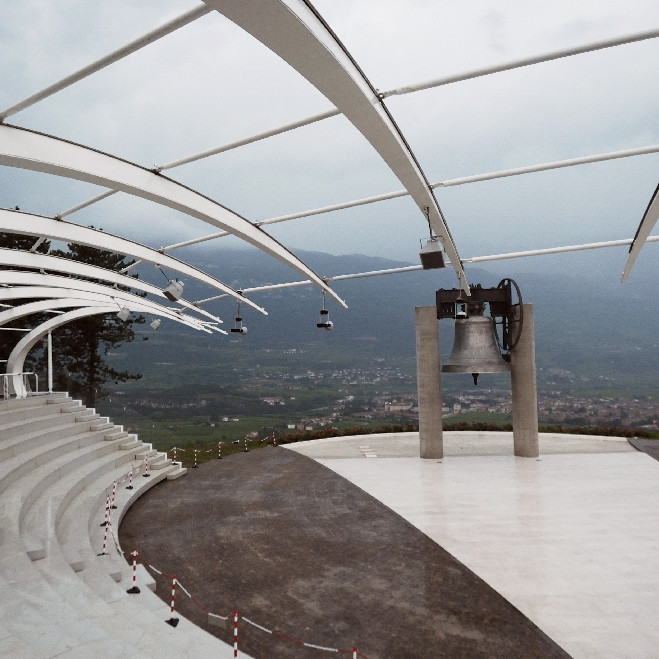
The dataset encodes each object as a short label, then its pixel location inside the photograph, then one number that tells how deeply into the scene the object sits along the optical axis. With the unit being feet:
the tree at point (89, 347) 102.83
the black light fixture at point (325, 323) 52.75
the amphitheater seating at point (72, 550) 17.13
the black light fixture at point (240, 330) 59.16
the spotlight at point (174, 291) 38.70
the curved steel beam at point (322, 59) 12.40
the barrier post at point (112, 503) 39.10
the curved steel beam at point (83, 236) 30.12
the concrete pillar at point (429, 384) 60.08
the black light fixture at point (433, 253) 25.35
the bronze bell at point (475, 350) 52.19
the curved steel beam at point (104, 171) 20.17
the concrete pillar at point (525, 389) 58.65
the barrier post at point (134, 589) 24.41
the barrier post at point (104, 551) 29.86
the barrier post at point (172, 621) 20.90
